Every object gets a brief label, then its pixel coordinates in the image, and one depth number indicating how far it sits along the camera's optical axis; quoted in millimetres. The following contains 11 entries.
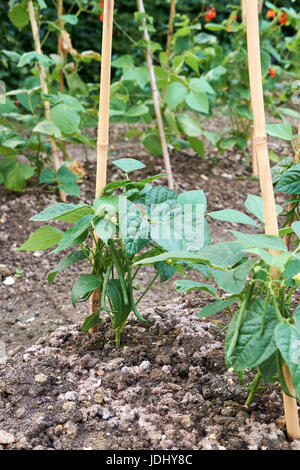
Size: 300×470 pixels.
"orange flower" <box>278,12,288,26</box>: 2619
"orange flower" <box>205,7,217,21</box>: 2674
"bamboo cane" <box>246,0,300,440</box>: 847
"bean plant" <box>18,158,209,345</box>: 955
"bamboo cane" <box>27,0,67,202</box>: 2090
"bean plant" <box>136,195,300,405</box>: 760
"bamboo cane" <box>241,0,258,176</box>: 2684
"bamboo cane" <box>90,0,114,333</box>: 1113
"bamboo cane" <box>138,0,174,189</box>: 2213
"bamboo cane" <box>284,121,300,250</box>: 1221
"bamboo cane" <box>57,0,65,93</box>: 2326
